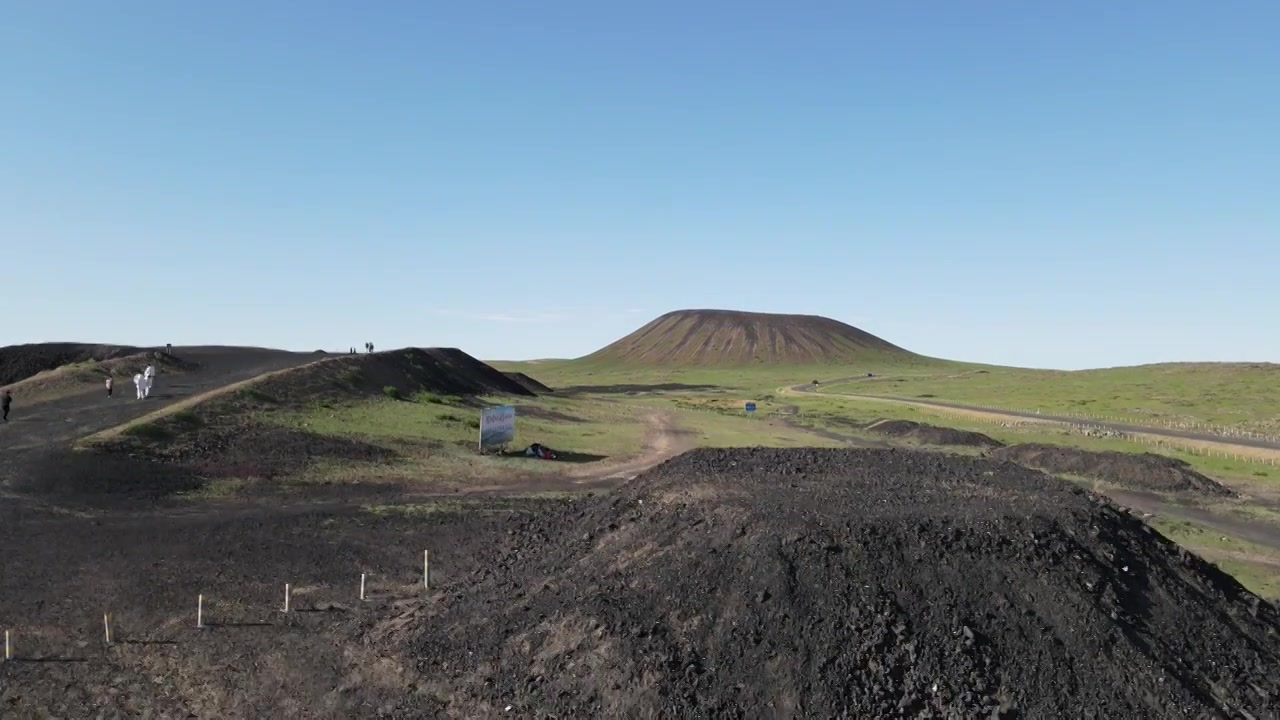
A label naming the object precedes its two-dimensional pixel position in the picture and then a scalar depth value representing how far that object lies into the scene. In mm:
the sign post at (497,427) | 55156
